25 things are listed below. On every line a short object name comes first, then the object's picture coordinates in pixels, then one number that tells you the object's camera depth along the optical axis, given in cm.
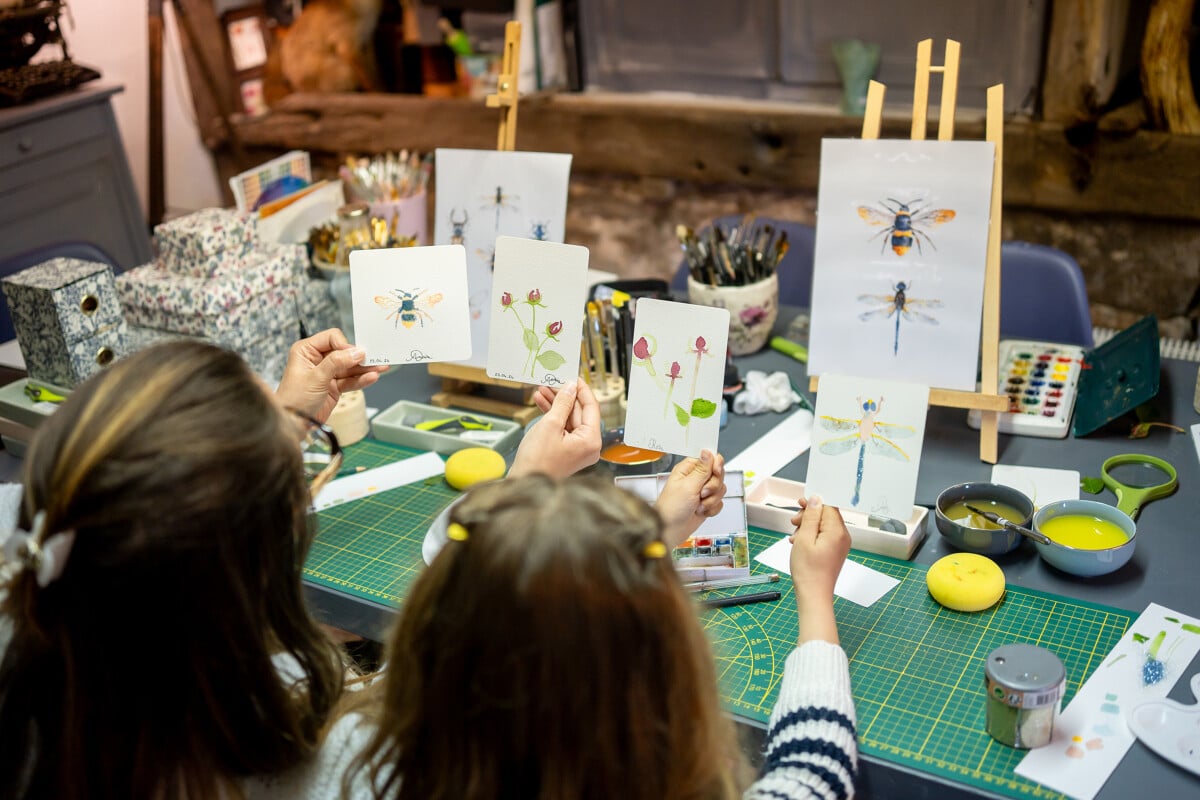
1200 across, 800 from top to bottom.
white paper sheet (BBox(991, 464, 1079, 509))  171
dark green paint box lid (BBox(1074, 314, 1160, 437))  186
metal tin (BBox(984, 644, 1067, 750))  120
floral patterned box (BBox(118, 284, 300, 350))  214
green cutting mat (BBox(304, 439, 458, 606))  165
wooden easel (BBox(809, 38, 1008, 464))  179
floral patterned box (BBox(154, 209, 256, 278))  216
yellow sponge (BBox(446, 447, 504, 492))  187
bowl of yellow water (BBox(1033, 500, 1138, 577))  150
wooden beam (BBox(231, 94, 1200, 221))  301
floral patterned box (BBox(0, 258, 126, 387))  203
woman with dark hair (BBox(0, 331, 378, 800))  95
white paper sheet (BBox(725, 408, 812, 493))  184
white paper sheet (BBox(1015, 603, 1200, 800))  120
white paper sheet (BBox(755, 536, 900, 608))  153
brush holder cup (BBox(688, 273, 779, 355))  218
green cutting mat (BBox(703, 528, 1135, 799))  125
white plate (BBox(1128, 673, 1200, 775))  121
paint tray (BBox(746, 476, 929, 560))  160
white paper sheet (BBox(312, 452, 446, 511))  190
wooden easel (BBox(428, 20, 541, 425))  215
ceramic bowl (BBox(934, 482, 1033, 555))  158
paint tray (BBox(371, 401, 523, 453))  201
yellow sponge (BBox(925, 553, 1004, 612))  147
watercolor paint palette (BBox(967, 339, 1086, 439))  189
